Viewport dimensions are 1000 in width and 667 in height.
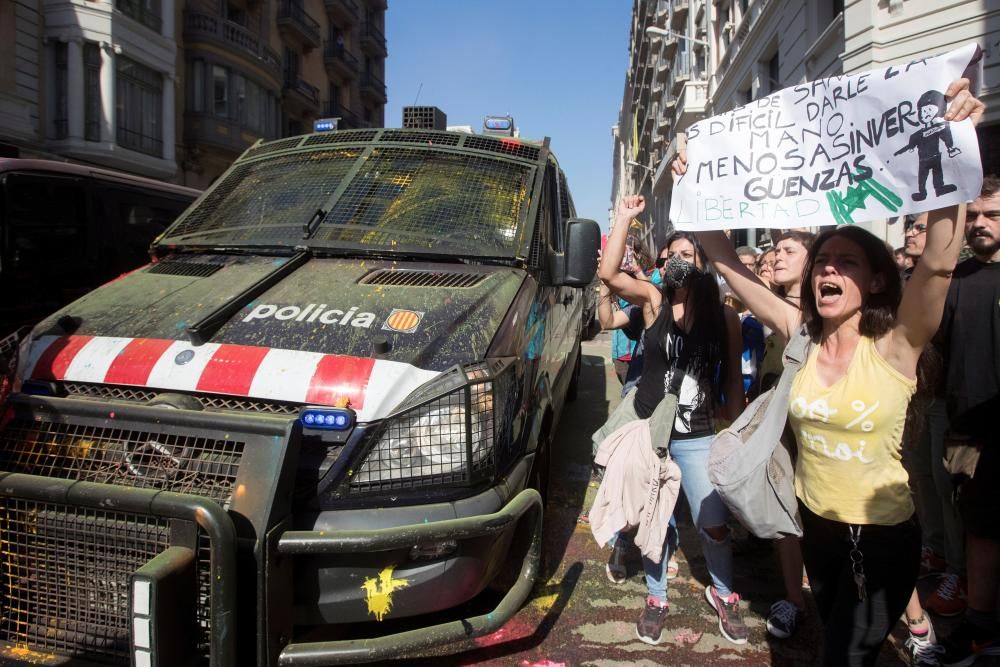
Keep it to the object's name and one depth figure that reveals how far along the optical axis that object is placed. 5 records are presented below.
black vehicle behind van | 5.61
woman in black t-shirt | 3.10
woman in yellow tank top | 2.07
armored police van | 1.99
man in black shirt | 2.83
